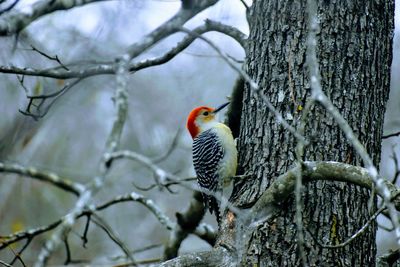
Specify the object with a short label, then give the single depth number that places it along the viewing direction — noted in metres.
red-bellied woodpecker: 11.65
